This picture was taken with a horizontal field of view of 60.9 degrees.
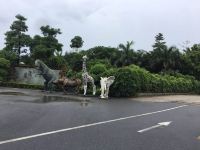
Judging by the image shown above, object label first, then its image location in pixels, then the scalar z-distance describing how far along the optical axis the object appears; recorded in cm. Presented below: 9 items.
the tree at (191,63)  2424
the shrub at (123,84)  1152
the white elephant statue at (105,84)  1093
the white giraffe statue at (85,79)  1123
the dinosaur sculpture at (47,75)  1214
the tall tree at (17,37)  1921
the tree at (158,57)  2346
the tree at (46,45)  1893
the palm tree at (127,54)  2279
